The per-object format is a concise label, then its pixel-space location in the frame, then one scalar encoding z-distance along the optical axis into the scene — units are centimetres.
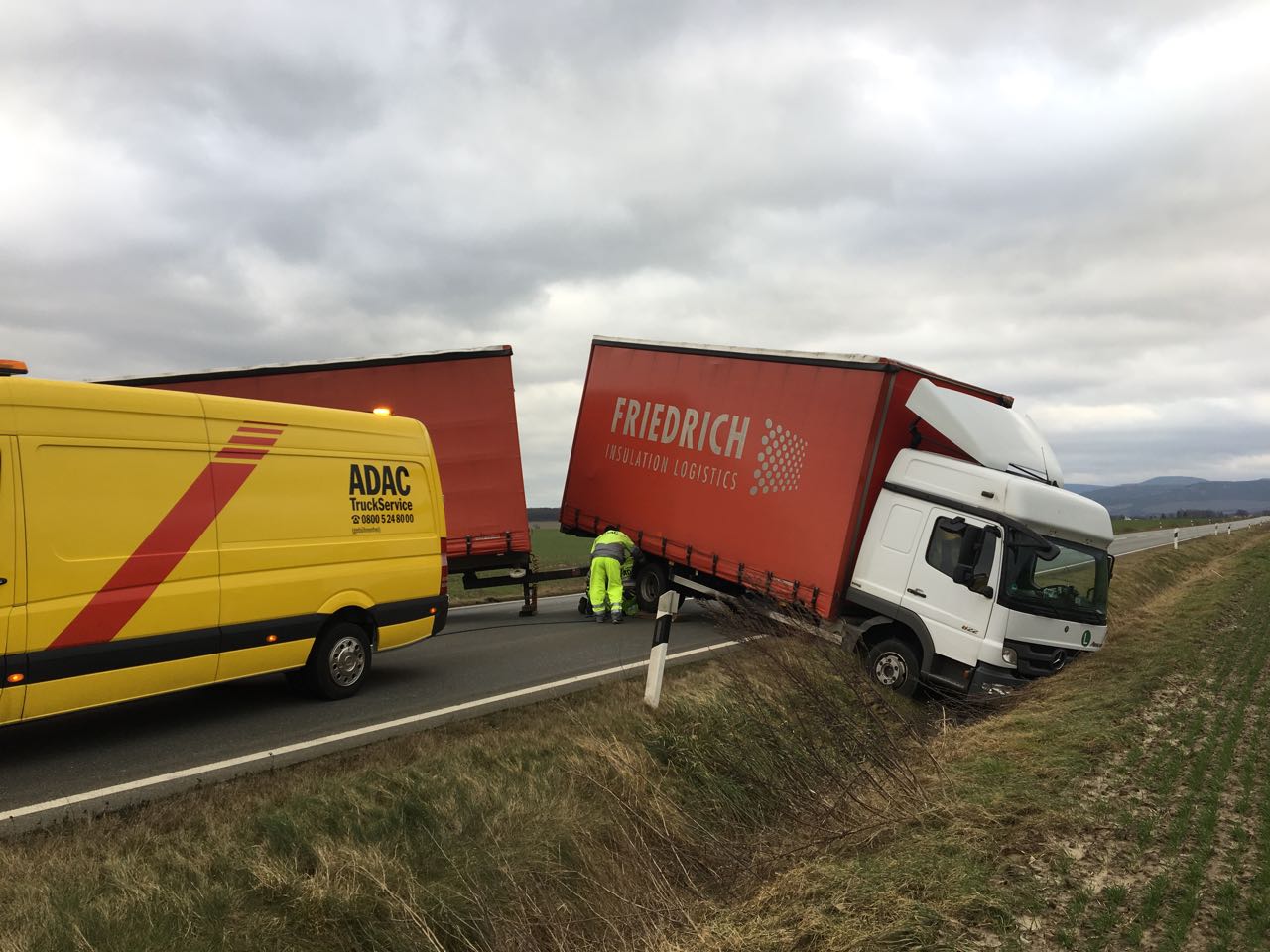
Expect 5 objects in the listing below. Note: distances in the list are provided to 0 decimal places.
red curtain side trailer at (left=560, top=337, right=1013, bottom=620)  901
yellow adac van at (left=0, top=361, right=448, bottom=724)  517
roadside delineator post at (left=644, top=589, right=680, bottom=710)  654
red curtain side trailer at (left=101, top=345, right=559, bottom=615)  1029
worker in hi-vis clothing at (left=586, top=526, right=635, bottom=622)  1184
